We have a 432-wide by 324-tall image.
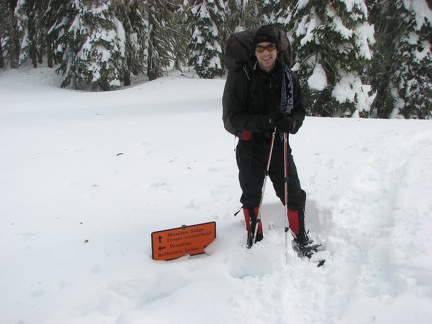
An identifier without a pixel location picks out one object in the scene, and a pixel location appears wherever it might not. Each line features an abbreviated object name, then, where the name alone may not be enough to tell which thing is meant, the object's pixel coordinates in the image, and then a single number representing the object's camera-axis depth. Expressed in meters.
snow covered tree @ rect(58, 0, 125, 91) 16.34
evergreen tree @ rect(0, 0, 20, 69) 25.02
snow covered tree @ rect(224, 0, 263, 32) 20.78
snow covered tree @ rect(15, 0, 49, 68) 19.27
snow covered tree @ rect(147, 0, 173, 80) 19.20
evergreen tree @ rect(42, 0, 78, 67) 17.88
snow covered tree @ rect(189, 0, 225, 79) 19.44
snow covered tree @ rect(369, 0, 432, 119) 13.34
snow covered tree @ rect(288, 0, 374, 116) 10.29
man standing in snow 3.09
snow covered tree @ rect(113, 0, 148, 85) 17.81
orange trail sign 3.44
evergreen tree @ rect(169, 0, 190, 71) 20.46
